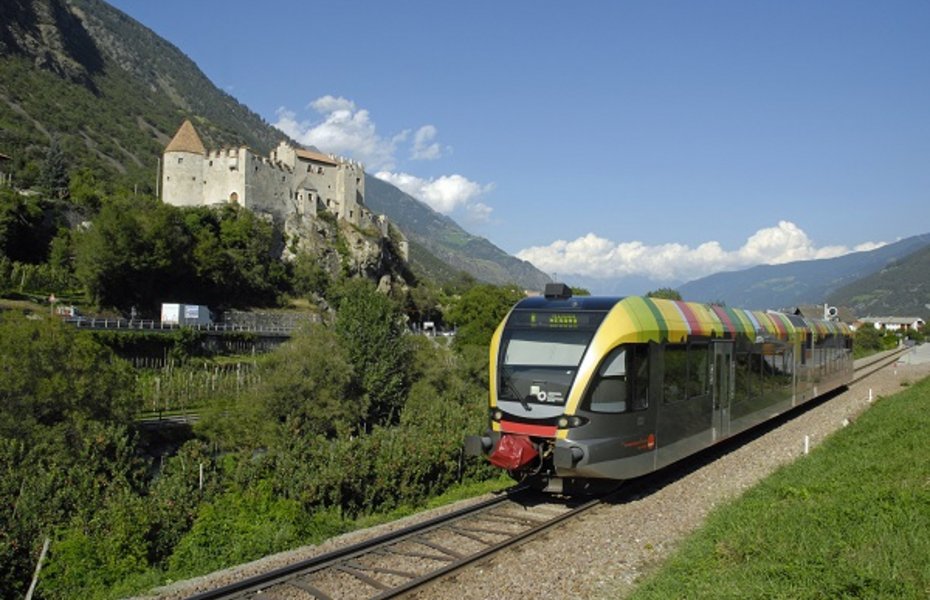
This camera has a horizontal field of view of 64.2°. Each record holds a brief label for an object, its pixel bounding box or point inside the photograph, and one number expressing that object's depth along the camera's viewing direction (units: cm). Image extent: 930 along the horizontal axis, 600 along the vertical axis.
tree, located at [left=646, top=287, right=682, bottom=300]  10939
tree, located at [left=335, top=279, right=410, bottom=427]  4459
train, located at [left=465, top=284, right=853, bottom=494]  1137
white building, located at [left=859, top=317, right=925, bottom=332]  17350
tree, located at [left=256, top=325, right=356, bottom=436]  3769
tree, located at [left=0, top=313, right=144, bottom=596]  2062
